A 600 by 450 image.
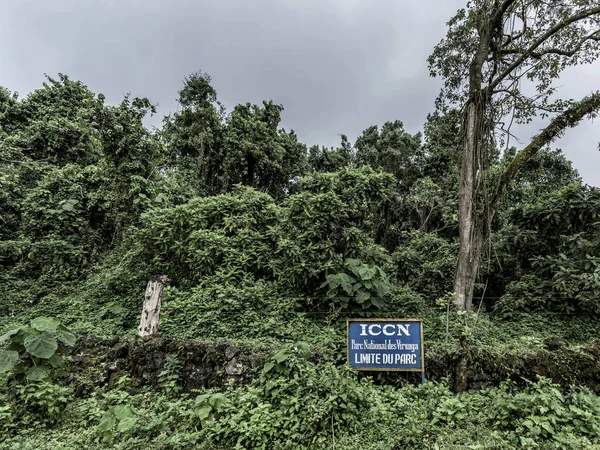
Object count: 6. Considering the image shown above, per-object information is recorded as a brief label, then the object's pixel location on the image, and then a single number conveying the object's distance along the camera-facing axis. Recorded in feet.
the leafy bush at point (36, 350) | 11.94
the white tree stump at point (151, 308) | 15.81
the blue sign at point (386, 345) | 11.89
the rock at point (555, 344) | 12.71
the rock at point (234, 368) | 13.02
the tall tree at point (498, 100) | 21.91
